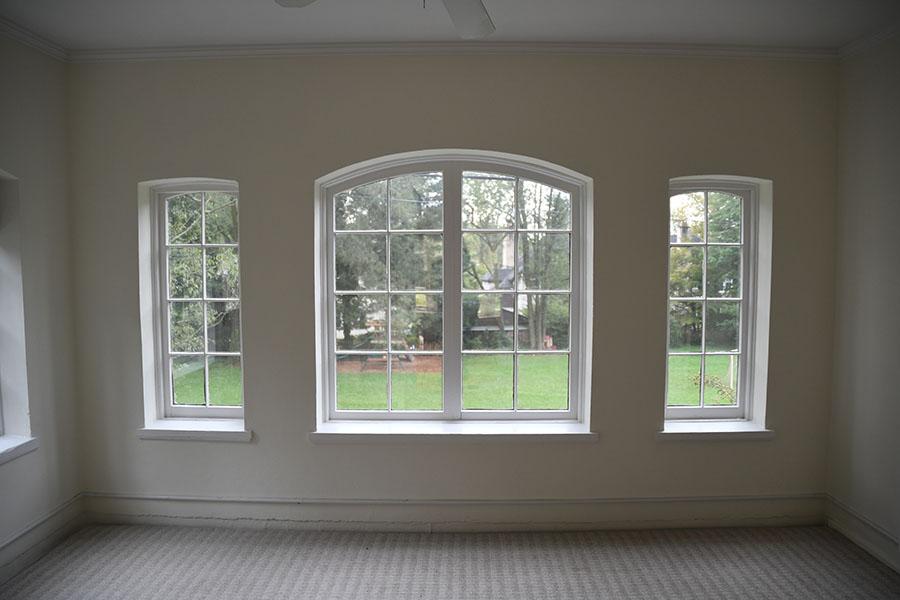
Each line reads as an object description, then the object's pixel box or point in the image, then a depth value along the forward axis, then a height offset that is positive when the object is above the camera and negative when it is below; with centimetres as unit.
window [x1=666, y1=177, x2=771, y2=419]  341 -15
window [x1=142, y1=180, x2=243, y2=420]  344 -14
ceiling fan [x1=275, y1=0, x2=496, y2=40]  196 +95
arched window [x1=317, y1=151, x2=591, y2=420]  340 -10
